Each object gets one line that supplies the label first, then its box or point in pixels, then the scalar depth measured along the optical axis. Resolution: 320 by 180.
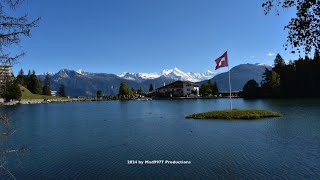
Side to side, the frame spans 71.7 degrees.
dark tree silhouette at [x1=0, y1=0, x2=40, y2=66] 7.33
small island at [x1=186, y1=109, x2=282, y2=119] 45.17
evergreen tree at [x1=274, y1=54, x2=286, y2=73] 130.31
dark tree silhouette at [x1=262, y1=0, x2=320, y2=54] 6.89
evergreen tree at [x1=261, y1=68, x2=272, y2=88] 132.13
